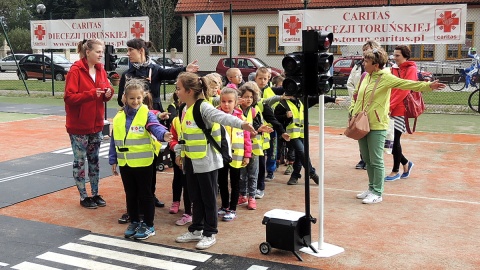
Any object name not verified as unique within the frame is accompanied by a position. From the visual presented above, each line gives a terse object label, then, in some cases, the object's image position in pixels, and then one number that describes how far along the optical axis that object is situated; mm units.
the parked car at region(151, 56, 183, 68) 31859
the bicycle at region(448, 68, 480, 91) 22484
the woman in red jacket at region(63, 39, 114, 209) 6988
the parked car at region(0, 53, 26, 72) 42809
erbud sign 17469
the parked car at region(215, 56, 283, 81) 27486
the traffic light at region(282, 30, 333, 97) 5285
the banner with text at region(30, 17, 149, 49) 19375
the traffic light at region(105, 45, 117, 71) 12367
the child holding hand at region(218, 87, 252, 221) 6738
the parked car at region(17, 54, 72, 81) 33719
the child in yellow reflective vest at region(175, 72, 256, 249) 5719
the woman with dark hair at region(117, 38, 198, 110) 7055
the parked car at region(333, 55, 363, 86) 26312
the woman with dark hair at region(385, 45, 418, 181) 8352
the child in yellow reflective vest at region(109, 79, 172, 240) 6062
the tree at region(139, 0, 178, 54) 45466
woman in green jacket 7180
